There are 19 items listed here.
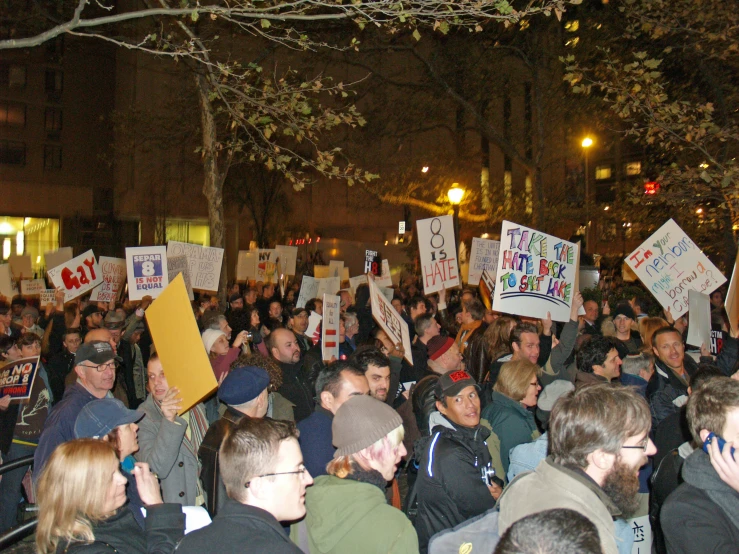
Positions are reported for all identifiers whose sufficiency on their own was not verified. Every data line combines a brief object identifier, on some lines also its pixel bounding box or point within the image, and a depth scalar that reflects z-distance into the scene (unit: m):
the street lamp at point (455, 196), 14.59
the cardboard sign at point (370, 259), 17.58
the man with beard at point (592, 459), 2.89
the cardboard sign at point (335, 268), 17.95
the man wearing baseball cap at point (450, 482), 3.89
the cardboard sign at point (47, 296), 13.65
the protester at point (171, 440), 4.44
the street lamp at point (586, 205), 24.88
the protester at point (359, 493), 2.95
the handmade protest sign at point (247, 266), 18.88
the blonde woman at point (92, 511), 2.96
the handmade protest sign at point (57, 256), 15.51
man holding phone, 3.07
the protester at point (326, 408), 4.43
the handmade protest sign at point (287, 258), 19.06
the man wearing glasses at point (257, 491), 2.62
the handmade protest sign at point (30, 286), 15.65
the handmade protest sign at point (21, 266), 18.11
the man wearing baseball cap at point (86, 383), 4.74
